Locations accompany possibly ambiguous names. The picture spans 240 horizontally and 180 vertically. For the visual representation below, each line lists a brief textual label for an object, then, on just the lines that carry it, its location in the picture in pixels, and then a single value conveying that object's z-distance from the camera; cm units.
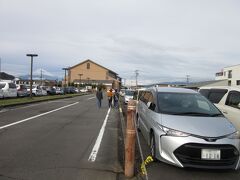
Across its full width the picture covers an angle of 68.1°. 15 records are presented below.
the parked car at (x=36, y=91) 2559
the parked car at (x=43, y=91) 2700
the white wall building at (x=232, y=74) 3934
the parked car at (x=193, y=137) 336
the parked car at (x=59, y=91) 3246
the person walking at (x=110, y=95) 1394
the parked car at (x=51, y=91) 3006
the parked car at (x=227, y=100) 490
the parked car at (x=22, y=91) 2074
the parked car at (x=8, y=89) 1755
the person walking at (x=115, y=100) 1430
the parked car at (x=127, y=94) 1699
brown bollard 328
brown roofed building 7187
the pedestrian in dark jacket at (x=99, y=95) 1305
